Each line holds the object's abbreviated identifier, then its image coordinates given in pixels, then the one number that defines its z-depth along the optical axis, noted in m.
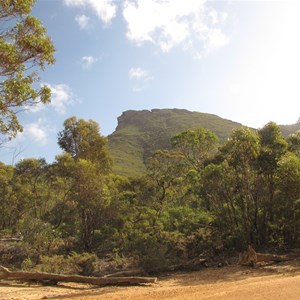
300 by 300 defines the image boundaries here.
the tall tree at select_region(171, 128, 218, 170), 29.12
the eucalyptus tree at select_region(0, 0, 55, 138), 9.09
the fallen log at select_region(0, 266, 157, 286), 11.97
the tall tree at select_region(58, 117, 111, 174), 31.25
